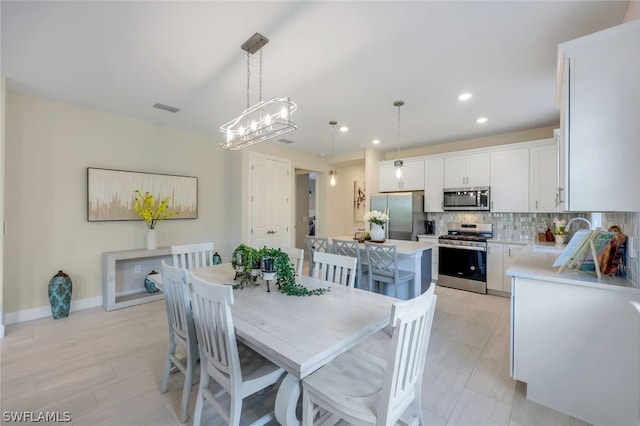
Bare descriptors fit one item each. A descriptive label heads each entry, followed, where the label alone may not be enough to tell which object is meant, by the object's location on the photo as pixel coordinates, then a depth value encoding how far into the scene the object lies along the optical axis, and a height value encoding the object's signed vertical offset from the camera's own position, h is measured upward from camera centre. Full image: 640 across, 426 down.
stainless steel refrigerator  4.92 -0.03
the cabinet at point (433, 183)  4.95 +0.53
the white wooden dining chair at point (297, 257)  2.60 -0.45
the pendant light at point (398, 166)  3.70 +0.63
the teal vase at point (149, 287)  3.97 -1.13
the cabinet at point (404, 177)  5.21 +0.71
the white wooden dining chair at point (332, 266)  2.17 -0.46
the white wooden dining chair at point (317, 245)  3.36 -0.43
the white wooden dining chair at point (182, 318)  1.61 -0.69
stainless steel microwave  4.48 +0.23
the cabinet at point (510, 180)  4.19 +0.51
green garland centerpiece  1.90 -0.43
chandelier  1.99 +0.70
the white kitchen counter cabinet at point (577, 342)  1.56 -0.83
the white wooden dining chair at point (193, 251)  2.78 -0.44
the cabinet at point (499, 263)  4.08 -0.80
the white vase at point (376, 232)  3.62 -0.28
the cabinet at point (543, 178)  3.95 +0.51
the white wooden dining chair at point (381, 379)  1.06 -0.81
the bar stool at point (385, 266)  2.96 -0.63
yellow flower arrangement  3.90 +0.04
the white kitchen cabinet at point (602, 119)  1.48 +0.54
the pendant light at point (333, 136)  4.02 +1.33
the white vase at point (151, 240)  3.91 -0.42
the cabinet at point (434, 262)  4.73 -0.89
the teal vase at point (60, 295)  3.16 -1.00
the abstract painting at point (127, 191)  3.59 +0.29
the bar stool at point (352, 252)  3.25 -0.51
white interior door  5.09 +0.20
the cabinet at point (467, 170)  4.51 +0.72
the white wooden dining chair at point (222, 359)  1.27 -0.78
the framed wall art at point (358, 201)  7.04 +0.28
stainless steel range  4.26 -0.75
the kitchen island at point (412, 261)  3.16 -0.64
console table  3.51 -0.92
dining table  1.15 -0.58
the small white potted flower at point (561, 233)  3.81 -0.30
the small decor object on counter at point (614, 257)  1.77 -0.30
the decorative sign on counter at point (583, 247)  1.80 -0.24
